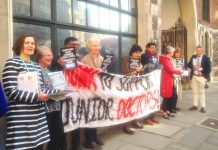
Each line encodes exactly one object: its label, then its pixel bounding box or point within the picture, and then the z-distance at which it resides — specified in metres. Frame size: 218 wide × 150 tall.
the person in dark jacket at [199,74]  5.10
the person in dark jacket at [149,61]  4.10
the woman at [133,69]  3.72
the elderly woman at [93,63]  3.17
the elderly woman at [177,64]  4.76
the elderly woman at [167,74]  4.44
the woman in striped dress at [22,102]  2.13
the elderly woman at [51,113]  2.52
